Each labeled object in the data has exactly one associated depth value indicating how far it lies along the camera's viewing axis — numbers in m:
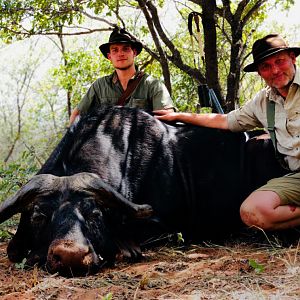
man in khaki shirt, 4.71
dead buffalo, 4.14
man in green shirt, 6.75
